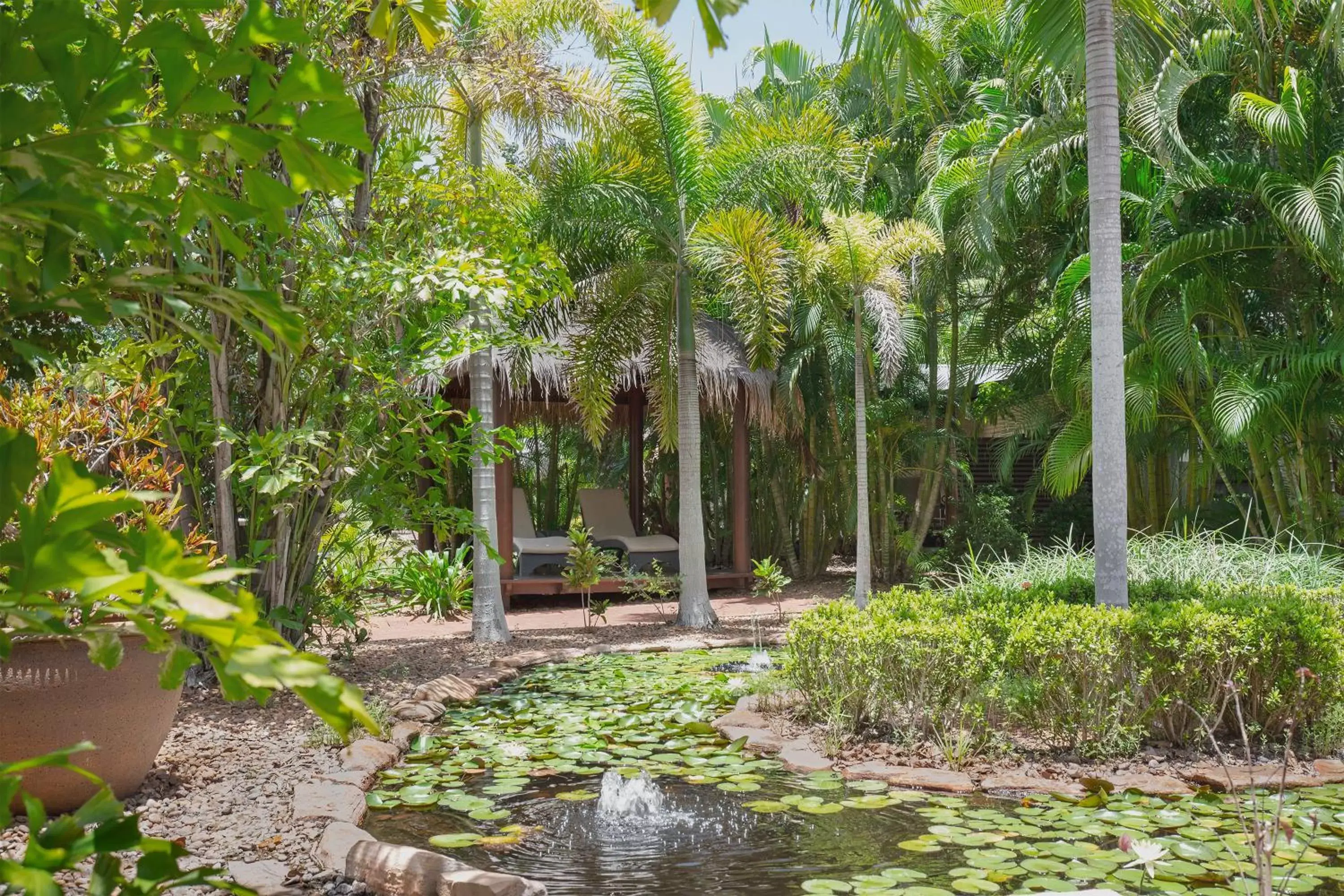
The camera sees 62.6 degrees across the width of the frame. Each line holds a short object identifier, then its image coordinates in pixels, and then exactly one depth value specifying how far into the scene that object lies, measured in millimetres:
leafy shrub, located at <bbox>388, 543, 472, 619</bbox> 10852
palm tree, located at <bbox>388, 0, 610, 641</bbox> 8172
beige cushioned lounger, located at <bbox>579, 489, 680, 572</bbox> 13227
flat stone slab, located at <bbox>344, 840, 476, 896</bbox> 3334
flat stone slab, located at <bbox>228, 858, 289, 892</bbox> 3352
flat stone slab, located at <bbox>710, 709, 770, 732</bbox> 5945
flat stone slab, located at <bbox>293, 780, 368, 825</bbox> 4137
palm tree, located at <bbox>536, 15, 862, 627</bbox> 9531
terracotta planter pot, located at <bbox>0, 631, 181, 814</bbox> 3820
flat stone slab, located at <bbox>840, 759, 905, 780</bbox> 4887
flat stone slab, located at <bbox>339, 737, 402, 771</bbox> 4926
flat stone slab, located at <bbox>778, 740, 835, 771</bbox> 5113
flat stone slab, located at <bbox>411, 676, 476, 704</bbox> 6621
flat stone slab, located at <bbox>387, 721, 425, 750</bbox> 5492
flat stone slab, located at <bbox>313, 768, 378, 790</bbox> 4625
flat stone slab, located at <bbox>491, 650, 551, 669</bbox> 8078
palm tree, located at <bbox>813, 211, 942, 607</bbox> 9703
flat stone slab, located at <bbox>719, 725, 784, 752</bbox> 5477
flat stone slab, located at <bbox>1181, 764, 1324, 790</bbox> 4555
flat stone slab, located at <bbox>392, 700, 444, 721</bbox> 6117
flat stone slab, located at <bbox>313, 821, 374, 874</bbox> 3590
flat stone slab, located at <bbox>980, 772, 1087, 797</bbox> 4586
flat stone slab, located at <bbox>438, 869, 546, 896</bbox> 3195
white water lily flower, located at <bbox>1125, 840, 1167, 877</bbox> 2113
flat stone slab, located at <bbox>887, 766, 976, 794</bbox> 4672
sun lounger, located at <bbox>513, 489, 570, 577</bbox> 12531
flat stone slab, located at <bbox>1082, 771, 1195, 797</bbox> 4527
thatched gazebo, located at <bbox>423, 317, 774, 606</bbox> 11719
